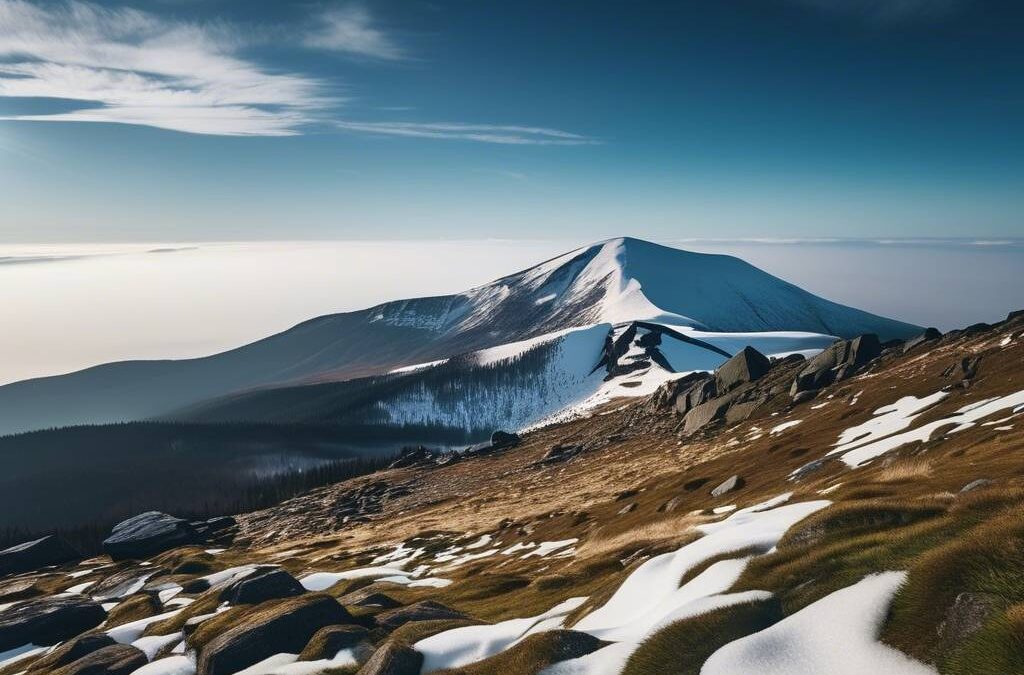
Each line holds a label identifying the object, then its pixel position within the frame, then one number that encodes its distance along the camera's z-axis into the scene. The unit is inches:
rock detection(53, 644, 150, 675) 1246.3
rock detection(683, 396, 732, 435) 5083.7
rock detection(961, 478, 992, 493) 862.0
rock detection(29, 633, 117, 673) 1433.3
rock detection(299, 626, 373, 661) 898.1
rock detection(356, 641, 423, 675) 712.4
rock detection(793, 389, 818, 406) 4320.9
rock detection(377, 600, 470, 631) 1046.4
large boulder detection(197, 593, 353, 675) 998.4
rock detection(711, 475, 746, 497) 2169.0
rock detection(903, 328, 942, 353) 4713.8
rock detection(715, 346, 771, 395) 5718.5
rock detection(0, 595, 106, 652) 2316.7
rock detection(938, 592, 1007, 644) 390.9
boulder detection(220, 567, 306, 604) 1605.6
